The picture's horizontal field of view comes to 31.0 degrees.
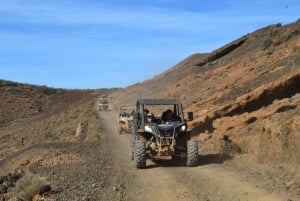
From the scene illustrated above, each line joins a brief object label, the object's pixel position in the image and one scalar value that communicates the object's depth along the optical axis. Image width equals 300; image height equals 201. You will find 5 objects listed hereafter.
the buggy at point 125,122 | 33.03
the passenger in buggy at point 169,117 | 18.08
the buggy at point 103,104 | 63.55
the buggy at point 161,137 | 16.95
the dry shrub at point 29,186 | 13.41
